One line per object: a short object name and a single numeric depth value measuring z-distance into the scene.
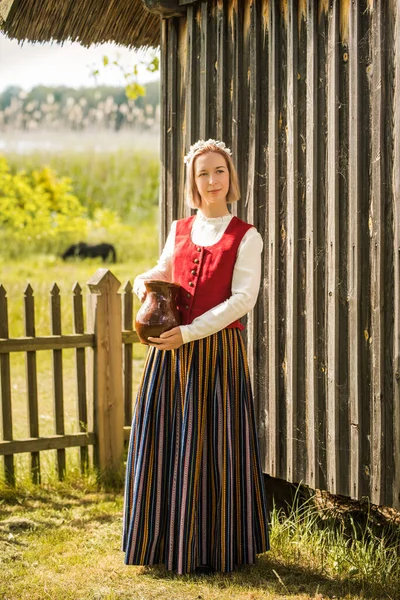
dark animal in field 15.95
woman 3.88
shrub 15.89
